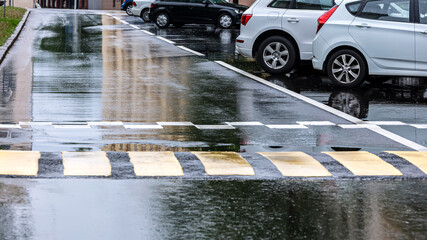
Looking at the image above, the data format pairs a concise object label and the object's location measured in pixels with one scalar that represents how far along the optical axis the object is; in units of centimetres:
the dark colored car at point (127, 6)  4672
